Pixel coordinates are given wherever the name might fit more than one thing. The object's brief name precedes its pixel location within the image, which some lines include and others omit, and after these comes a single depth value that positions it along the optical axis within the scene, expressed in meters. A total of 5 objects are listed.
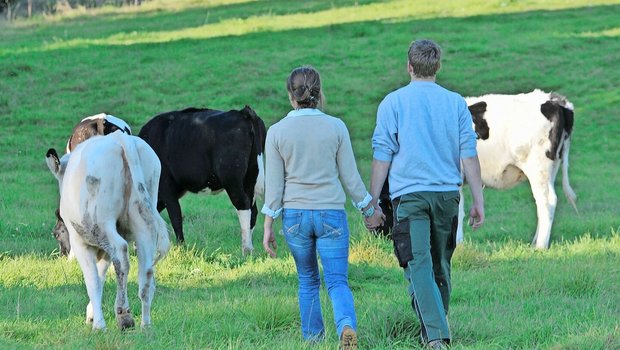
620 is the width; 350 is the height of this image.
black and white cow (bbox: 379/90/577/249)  27.09
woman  13.82
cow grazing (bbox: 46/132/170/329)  15.63
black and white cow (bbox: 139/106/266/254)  25.08
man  13.60
